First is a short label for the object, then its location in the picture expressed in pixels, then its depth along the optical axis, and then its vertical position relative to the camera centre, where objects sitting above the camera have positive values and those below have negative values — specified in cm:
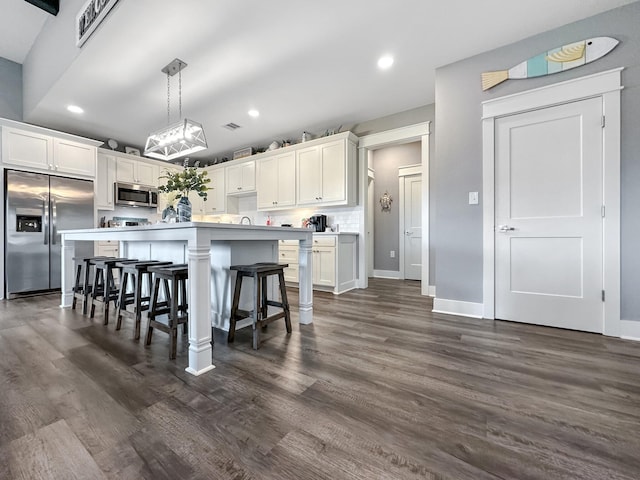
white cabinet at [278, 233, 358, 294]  400 -32
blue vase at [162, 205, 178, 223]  252 +24
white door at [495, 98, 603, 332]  228 +18
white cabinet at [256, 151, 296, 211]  476 +105
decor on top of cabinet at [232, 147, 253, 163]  548 +176
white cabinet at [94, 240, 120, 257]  439 -12
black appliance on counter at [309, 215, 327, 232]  469 +29
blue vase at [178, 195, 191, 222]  231 +26
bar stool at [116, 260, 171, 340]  213 -44
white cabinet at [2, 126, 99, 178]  361 +126
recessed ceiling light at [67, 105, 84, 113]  371 +182
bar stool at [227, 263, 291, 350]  197 -48
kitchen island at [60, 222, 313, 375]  163 -13
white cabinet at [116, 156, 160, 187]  495 +129
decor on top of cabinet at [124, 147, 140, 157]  520 +171
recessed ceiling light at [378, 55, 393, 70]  283 +186
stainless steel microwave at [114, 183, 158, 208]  488 +84
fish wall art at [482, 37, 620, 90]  223 +154
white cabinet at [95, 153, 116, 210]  468 +104
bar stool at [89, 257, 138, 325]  255 -45
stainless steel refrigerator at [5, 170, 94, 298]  358 +24
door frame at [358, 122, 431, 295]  389 +103
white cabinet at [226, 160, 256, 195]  534 +124
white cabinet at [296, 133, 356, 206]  420 +105
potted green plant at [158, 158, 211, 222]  233 +46
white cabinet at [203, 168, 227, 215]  585 +98
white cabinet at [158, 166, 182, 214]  549 +117
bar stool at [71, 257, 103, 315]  288 -53
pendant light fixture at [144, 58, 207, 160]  286 +114
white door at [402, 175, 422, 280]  523 +22
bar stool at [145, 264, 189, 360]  182 -48
